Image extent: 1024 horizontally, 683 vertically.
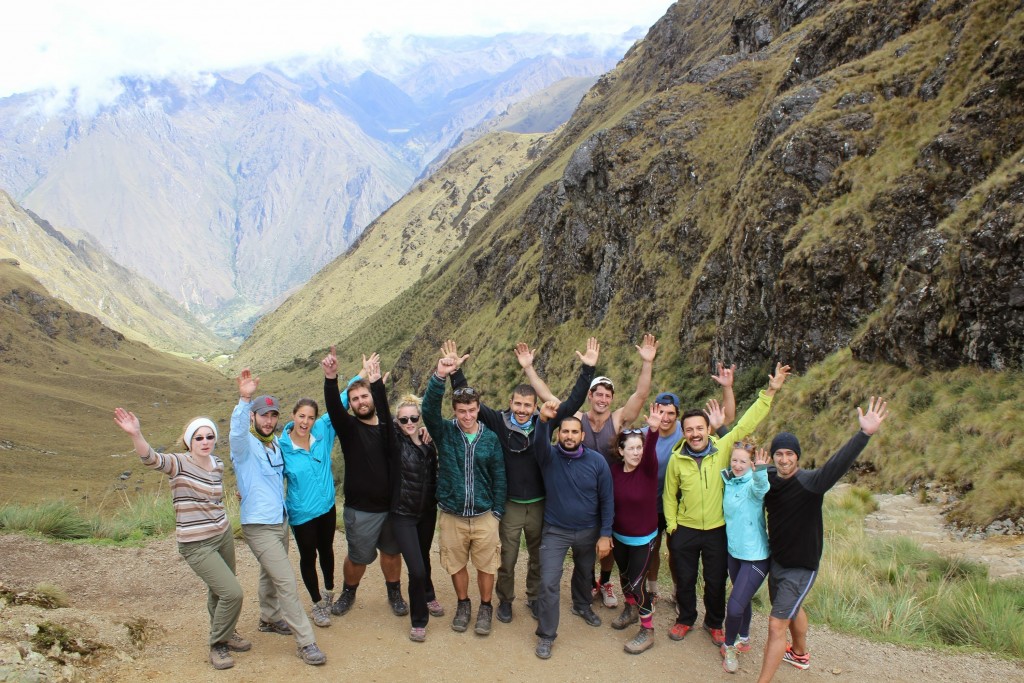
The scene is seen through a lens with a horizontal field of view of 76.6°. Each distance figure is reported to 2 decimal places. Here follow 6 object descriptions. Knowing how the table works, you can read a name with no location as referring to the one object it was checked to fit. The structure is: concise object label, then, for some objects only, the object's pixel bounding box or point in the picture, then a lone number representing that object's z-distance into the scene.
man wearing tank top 7.68
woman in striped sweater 6.38
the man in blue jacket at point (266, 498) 6.60
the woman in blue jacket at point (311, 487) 7.21
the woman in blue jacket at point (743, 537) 6.62
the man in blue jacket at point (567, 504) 7.11
